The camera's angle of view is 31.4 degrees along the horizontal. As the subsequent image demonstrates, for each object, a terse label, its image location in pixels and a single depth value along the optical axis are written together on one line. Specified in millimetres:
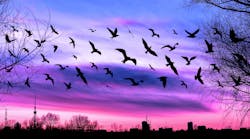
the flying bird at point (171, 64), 10636
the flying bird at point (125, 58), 10070
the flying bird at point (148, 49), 10188
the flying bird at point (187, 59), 12288
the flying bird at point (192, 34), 12188
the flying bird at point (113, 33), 11895
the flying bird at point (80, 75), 10069
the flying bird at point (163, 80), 11197
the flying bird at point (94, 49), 12122
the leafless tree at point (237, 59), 20311
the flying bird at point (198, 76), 11614
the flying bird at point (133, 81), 12045
